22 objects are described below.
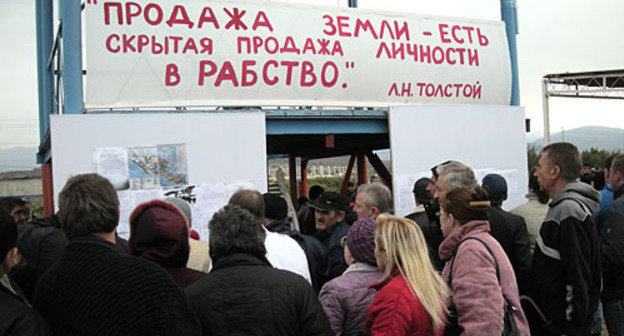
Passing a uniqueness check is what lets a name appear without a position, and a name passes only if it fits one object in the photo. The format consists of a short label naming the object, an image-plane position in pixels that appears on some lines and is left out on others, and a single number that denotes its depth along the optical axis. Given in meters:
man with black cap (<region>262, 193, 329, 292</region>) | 4.11
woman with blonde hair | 2.39
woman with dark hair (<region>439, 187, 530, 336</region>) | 2.54
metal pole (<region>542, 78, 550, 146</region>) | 18.70
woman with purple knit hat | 2.80
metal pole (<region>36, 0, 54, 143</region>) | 9.27
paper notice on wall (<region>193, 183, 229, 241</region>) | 5.91
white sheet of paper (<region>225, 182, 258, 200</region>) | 6.04
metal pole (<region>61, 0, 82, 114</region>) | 5.70
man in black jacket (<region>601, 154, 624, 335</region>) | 3.94
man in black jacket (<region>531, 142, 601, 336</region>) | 3.20
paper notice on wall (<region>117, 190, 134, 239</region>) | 5.57
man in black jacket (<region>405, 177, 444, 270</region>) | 4.07
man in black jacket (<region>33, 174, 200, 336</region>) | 1.87
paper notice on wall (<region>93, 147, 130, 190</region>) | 5.55
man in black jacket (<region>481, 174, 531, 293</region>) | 3.82
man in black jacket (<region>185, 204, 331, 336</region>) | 2.23
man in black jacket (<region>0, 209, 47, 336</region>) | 1.76
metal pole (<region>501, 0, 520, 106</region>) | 7.88
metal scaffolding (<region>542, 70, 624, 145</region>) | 20.89
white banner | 5.93
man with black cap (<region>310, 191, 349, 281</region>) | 4.59
